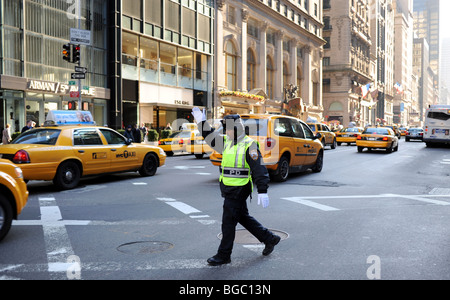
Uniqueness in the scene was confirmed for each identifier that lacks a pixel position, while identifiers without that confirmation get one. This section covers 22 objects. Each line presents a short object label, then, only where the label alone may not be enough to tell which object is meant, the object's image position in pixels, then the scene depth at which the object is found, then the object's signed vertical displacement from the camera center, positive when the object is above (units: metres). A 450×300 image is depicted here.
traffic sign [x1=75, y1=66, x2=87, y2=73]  18.85 +2.75
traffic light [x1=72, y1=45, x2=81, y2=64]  18.78 +3.38
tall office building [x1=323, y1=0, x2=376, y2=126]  80.69 +12.83
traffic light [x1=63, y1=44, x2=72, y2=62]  18.78 +3.46
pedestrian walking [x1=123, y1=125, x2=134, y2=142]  23.24 +0.01
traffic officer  5.02 -0.56
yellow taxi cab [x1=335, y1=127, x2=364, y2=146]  33.41 -0.17
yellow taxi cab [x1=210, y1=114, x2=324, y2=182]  11.62 -0.28
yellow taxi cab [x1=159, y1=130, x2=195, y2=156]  22.58 -0.46
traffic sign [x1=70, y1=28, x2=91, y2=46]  17.98 +4.00
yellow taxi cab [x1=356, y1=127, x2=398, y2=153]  24.19 -0.40
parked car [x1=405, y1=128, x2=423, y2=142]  41.50 -0.12
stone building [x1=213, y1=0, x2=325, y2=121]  42.69 +8.81
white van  29.69 +0.52
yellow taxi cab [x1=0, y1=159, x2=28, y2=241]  5.75 -0.81
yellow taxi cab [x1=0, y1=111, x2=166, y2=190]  9.87 -0.49
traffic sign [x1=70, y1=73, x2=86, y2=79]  18.86 +2.46
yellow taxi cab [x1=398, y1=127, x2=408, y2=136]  60.17 +0.10
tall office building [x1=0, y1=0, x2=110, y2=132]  23.86 +4.38
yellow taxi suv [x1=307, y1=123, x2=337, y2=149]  28.52 -0.11
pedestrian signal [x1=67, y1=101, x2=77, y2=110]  20.34 +1.30
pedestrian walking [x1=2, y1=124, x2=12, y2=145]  21.50 -0.12
